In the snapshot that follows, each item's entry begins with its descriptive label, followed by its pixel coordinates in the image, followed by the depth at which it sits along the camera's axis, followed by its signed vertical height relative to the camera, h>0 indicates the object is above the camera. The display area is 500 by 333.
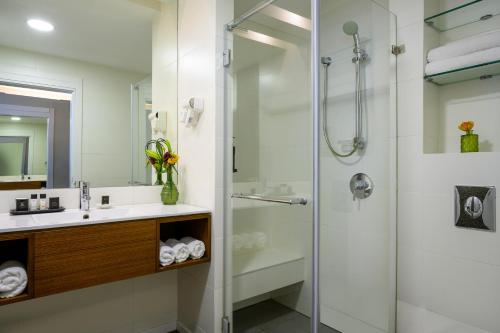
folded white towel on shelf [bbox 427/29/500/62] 1.40 +0.62
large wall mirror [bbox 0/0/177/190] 1.68 +0.51
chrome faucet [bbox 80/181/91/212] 1.75 -0.17
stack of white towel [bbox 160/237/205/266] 1.69 -0.47
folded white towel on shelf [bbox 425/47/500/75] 1.38 +0.54
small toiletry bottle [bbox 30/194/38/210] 1.67 -0.19
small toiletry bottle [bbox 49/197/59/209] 1.74 -0.20
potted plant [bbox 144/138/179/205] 2.03 +0.03
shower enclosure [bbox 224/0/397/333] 1.39 +0.02
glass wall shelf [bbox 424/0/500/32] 1.50 +0.82
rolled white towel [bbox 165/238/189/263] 1.73 -0.47
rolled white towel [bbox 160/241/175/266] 1.67 -0.49
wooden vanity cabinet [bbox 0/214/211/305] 1.31 -0.42
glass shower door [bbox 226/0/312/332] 1.46 +0.06
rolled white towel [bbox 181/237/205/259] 1.79 -0.47
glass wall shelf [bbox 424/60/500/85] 1.43 +0.49
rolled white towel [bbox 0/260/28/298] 1.26 -0.48
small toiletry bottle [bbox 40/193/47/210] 1.69 -0.19
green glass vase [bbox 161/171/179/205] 2.03 -0.16
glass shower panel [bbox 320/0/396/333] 1.42 -0.02
